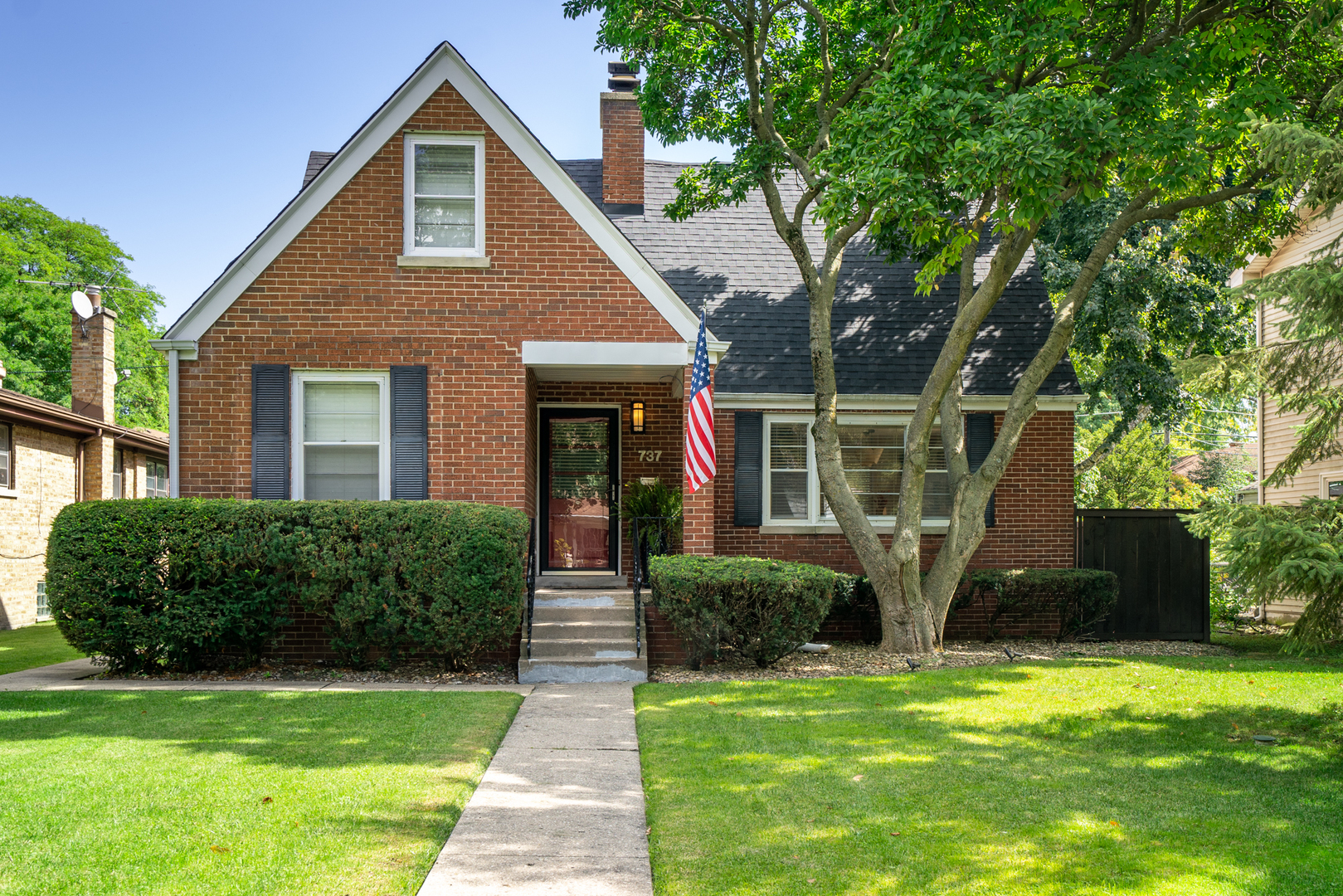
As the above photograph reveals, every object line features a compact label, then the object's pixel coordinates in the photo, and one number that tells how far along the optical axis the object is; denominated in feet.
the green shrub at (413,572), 29.91
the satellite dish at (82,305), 59.41
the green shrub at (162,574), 29.37
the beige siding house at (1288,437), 51.37
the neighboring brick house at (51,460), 52.01
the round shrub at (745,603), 30.99
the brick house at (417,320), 33.91
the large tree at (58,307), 102.83
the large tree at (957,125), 27.48
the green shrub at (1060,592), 40.55
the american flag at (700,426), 32.71
